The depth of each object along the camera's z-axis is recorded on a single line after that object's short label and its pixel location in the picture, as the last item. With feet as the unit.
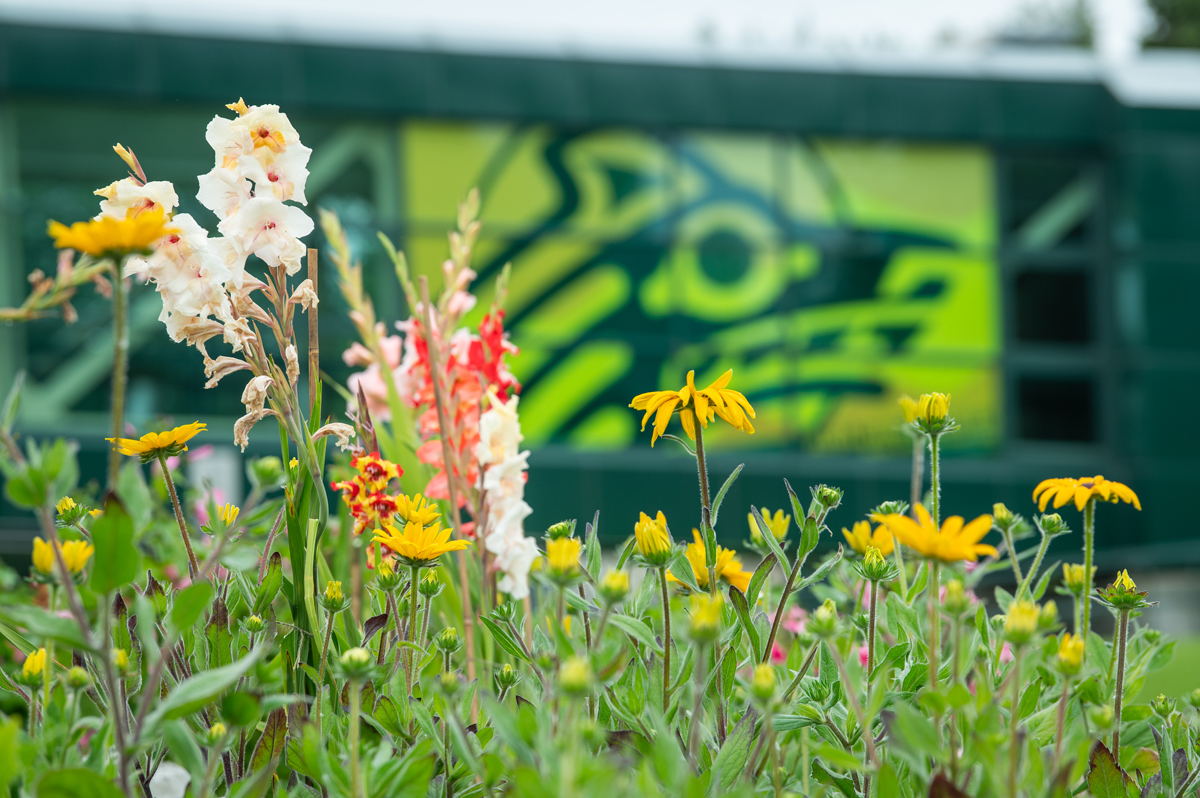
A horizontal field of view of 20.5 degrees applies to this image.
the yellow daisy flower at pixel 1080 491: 8.58
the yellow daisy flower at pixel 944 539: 7.94
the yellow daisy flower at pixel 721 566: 8.71
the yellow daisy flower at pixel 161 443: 8.43
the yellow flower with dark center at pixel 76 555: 8.08
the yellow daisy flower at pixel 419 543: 8.47
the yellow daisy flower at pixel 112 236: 7.86
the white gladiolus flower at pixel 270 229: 8.72
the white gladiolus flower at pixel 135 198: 8.64
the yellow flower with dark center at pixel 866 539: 8.94
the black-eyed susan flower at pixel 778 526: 9.05
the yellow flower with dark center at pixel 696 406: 8.63
